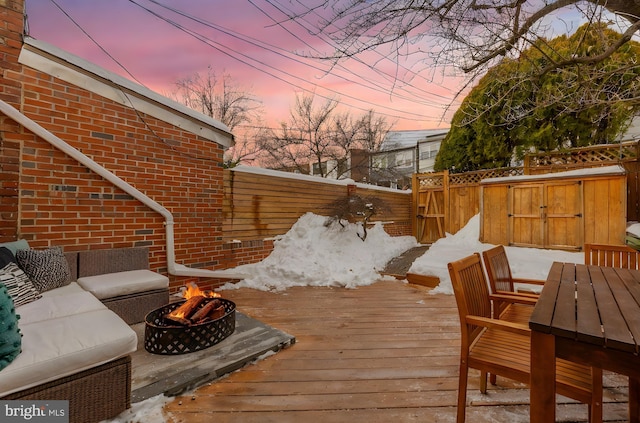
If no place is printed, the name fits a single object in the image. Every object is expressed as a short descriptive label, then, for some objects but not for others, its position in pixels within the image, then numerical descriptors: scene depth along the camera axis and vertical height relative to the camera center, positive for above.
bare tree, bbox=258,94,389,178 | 14.16 +3.66
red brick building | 2.91 +0.57
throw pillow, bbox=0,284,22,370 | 1.37 -0.61
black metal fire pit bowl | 2.31 -1.01
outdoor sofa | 1.43 -0.77
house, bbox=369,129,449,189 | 16.18 +3.56
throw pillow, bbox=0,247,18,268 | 2.24 -0.38
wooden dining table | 1.09 -0.47
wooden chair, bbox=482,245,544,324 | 2.10 -0.57
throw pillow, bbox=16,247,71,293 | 2.46 -0.51
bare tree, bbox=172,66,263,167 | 13.19 +5.18
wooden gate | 8.88 +0.18
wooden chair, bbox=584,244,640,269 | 2.62 -0.39
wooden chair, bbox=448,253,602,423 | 1.35 -0.79
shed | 4.80 +0.09
